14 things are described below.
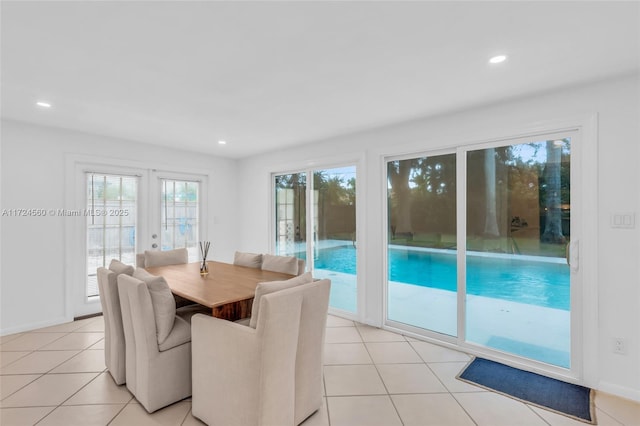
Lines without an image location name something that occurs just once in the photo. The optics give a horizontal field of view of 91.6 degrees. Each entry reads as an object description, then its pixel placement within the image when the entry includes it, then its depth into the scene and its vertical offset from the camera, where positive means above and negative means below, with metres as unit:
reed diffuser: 3.07 -0.53
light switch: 2.22 -0.04
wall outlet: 2.26 -0.96
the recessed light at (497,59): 2.00 +1.02
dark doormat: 2.15 -1.33
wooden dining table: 2.12 -0.56
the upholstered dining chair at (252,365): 1.66 -0.85
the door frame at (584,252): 2.36 -0.28
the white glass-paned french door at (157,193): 4.49 +0.34
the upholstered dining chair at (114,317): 2.31 -0.77
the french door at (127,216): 3.92 +0.00
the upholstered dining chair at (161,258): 3.46 -0.49
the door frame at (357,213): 3.76 +0.04
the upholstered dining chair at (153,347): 2.03 -0.90
